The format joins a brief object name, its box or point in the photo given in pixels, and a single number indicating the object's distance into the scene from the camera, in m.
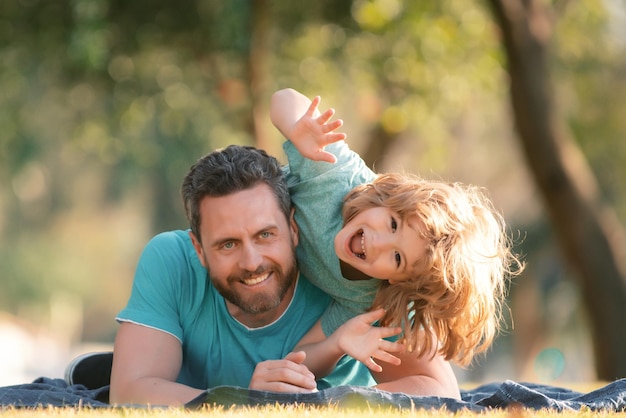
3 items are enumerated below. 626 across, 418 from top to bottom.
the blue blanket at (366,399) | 5.86
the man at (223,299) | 6.53
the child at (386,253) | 6.39
